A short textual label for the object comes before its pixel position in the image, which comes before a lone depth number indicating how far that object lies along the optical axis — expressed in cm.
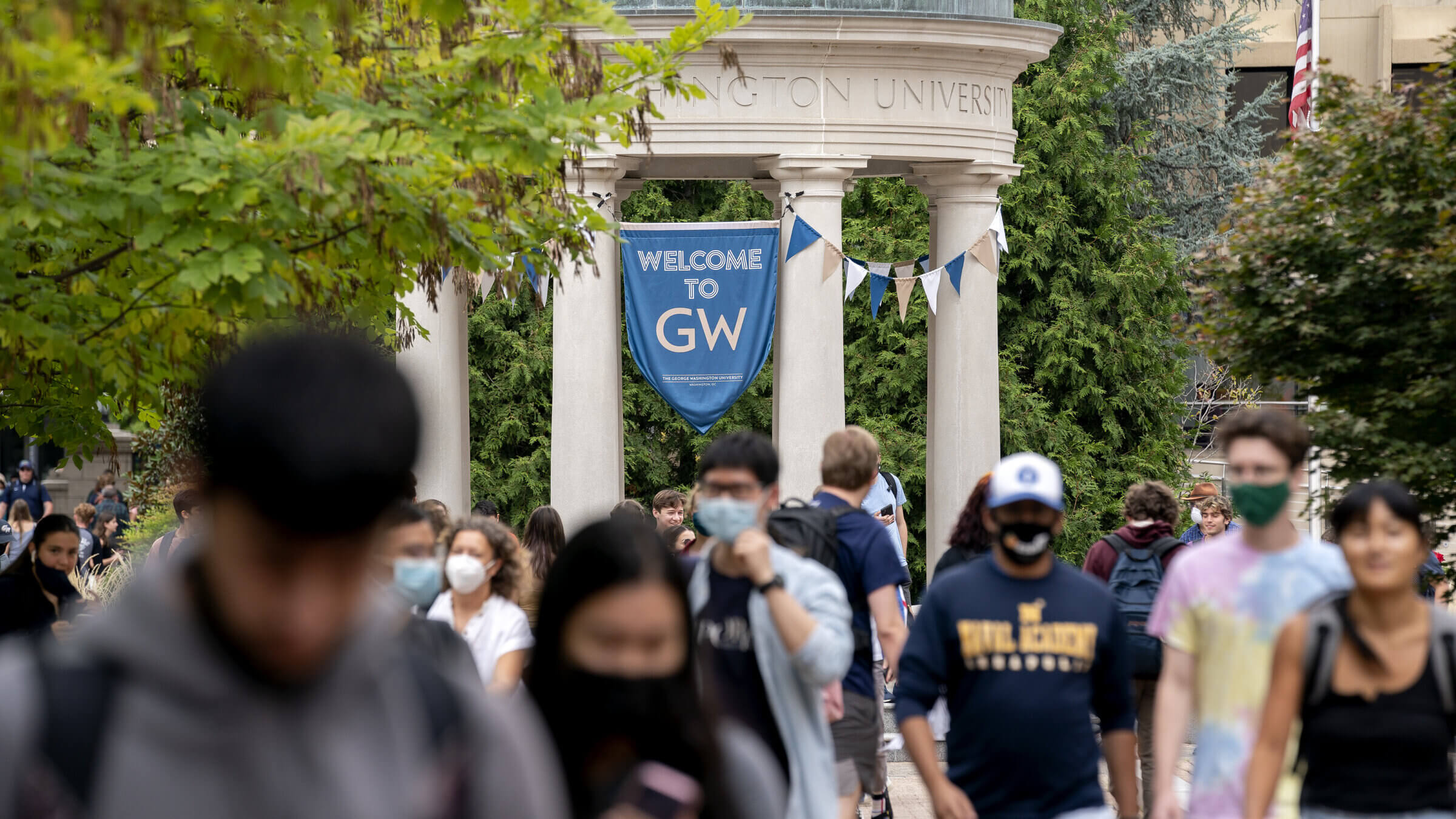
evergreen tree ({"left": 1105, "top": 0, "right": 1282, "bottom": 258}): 6506
